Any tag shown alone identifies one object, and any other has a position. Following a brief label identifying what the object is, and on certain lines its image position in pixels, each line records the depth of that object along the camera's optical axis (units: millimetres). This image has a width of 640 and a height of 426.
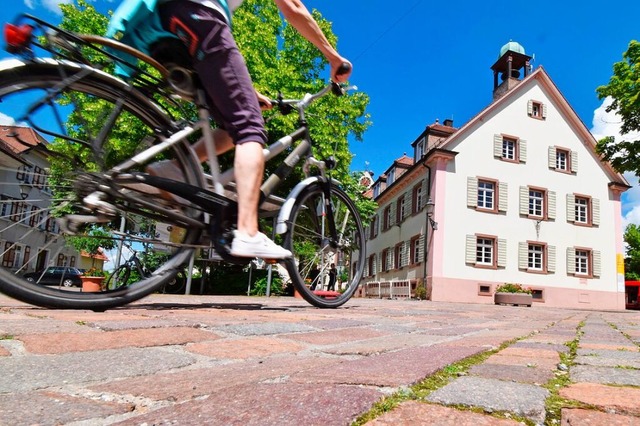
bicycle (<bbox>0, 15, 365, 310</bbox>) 2326
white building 23422
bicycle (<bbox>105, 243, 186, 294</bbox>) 2884
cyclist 2527
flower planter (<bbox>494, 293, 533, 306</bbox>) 19969
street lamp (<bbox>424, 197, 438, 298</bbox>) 23062
